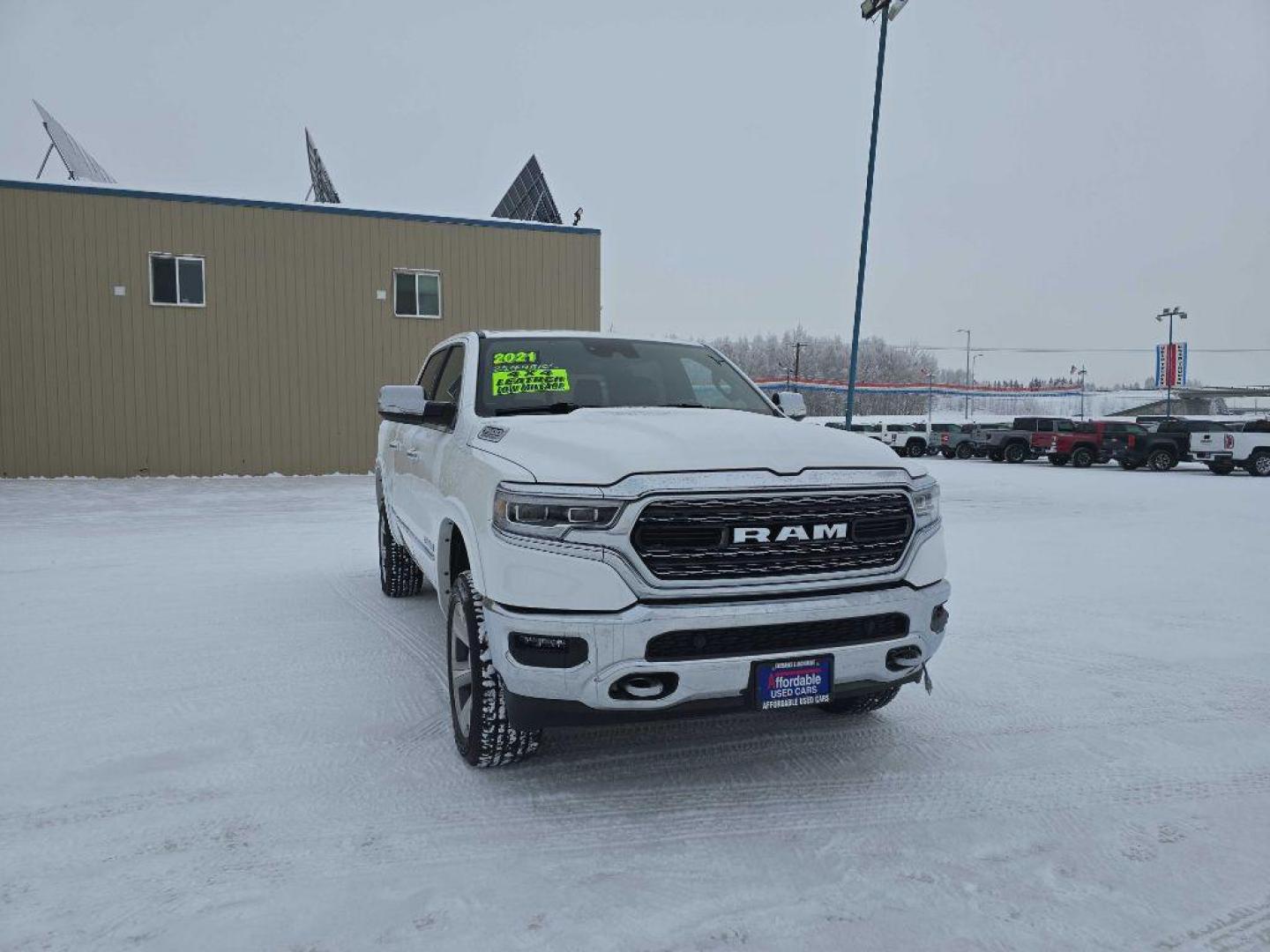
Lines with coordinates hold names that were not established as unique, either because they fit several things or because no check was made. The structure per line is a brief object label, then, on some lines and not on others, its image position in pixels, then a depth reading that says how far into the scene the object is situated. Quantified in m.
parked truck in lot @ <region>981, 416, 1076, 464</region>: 27.33
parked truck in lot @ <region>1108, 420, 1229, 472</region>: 23.97
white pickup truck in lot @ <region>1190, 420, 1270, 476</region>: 22.56
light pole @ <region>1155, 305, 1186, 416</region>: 53.33
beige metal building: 16.84
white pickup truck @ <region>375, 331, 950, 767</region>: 2.82
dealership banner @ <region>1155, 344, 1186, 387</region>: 54.00
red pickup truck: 25.25
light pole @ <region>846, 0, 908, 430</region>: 13.82
